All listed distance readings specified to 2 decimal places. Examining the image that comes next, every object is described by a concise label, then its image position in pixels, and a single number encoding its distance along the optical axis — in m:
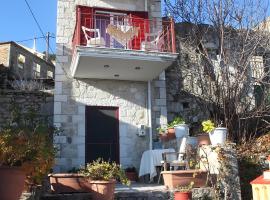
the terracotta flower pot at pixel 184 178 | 7.46
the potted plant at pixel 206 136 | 8.33
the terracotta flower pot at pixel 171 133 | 10.01
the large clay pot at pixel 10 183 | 5.02
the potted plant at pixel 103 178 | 6.76
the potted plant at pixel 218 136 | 7.94
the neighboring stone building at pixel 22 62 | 18.05
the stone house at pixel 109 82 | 10.02
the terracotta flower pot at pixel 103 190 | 6.75
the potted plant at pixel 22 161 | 5.05
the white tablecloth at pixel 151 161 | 9.08
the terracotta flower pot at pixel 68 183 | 7.37
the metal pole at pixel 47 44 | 24.20
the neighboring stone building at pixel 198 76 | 11.34
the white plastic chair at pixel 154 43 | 10.25
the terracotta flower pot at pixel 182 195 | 6.95
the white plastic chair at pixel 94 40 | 9.73
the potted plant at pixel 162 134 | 10.25
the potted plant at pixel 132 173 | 10.08
